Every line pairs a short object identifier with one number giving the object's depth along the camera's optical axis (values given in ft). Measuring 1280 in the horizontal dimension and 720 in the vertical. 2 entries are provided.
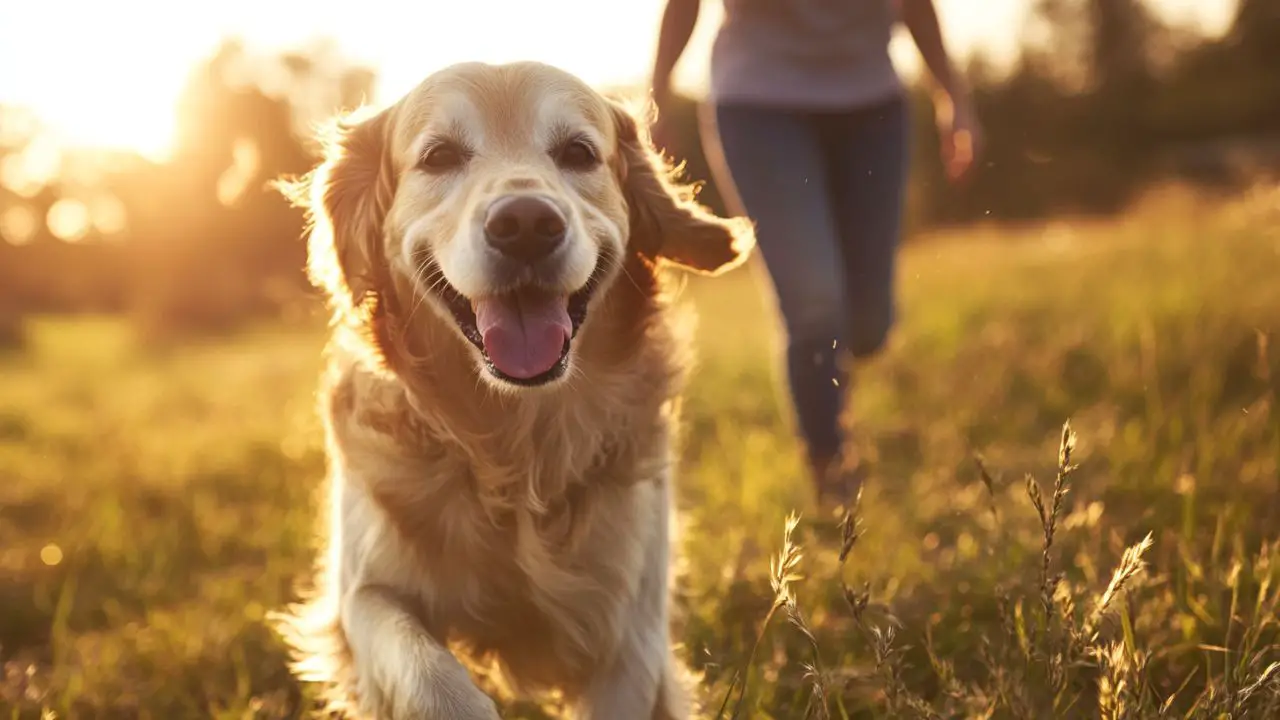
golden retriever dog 7.34
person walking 10.96
